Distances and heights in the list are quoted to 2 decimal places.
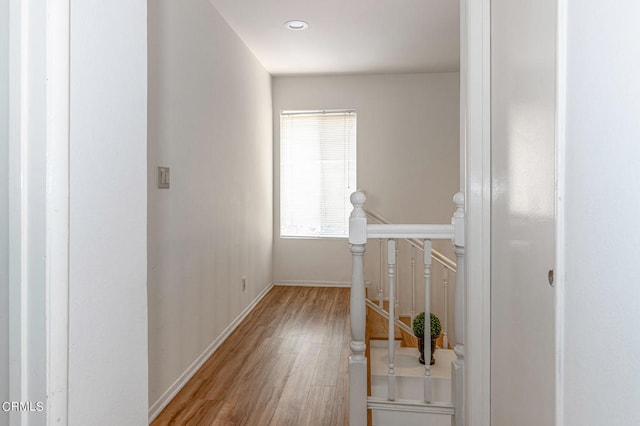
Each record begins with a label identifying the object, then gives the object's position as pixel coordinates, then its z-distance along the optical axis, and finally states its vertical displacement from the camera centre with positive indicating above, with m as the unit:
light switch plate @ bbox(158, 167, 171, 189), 2.25 +0.17
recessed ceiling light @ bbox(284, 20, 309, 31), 3.47 +1.55
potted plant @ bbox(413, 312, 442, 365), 2.51 -0.73
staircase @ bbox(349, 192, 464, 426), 1.81 -0.62
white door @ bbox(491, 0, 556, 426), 0.99 +0.00
